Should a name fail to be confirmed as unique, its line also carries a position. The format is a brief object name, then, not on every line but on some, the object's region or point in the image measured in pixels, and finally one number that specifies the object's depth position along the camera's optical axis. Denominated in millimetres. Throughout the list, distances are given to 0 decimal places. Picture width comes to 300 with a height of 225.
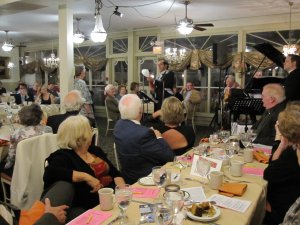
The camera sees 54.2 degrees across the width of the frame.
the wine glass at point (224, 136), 2902
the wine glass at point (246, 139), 2660
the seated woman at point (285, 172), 1780
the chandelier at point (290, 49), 6684
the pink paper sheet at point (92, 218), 1366
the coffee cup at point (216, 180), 1770
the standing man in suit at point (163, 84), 6355
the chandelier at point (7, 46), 9731
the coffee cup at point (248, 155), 2410
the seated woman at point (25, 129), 2838
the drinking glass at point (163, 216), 1217
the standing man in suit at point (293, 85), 3846
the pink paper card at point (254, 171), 2121
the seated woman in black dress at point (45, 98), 6586
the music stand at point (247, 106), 5078
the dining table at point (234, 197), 1401
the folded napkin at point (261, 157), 2418
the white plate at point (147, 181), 1831
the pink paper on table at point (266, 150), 2684
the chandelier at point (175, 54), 8860
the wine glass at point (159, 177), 1741
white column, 5113
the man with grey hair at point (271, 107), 3221
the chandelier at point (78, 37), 7228
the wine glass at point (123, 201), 1368
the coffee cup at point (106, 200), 1483
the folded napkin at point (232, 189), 1694
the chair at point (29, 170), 2508
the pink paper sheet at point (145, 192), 1667
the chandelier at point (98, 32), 5094
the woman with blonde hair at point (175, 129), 2752
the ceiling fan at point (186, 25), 6227
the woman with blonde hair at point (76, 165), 1981
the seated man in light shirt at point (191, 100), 7922
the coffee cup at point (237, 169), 2030
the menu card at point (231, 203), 1529
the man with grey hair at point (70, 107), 3622
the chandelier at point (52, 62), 10484
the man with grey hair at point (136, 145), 2387
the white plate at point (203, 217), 1366
